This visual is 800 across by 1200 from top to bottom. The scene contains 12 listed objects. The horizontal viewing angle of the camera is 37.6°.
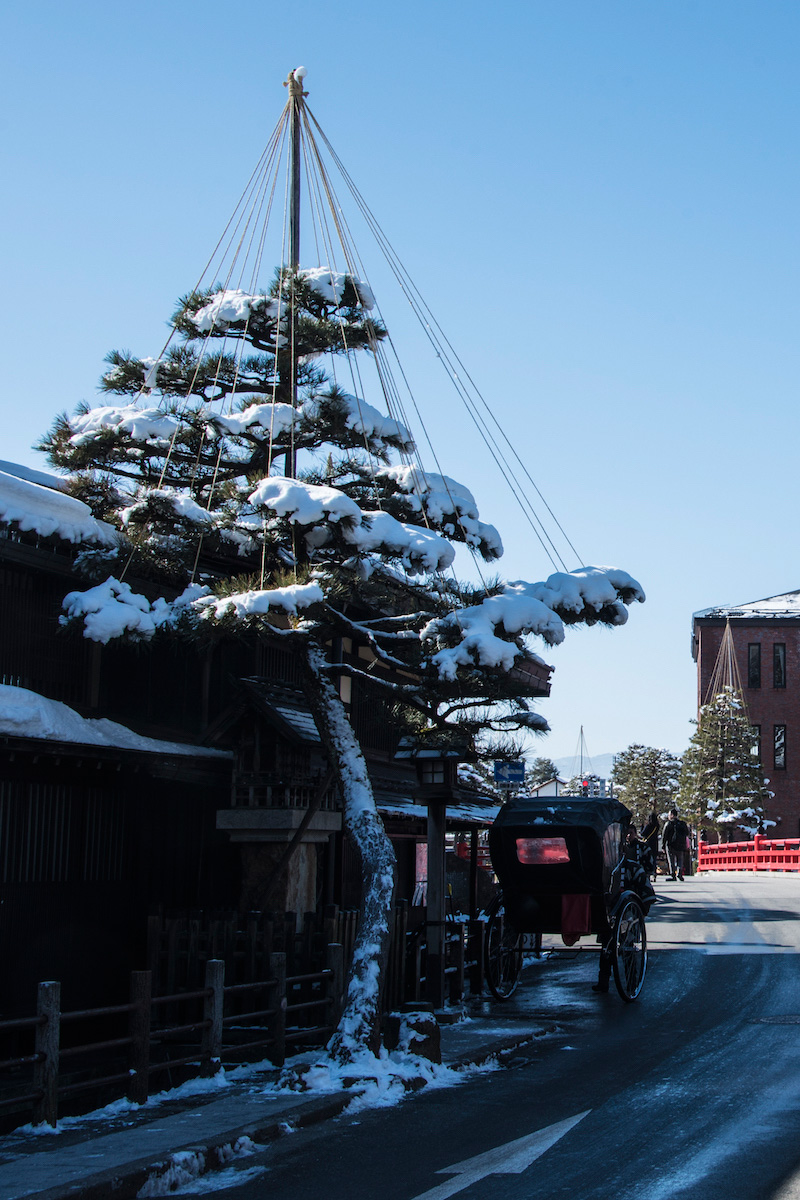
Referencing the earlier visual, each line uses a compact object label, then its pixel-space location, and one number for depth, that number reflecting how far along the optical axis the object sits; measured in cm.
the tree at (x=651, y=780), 7269
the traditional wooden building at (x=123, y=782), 1275
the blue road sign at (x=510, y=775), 2654
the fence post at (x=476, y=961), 1650
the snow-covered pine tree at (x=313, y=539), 1099
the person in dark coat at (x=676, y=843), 2664
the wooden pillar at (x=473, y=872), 2011
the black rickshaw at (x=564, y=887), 1546
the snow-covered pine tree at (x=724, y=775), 6238
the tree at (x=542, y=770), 13002
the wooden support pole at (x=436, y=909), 1459
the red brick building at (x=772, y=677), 6962
